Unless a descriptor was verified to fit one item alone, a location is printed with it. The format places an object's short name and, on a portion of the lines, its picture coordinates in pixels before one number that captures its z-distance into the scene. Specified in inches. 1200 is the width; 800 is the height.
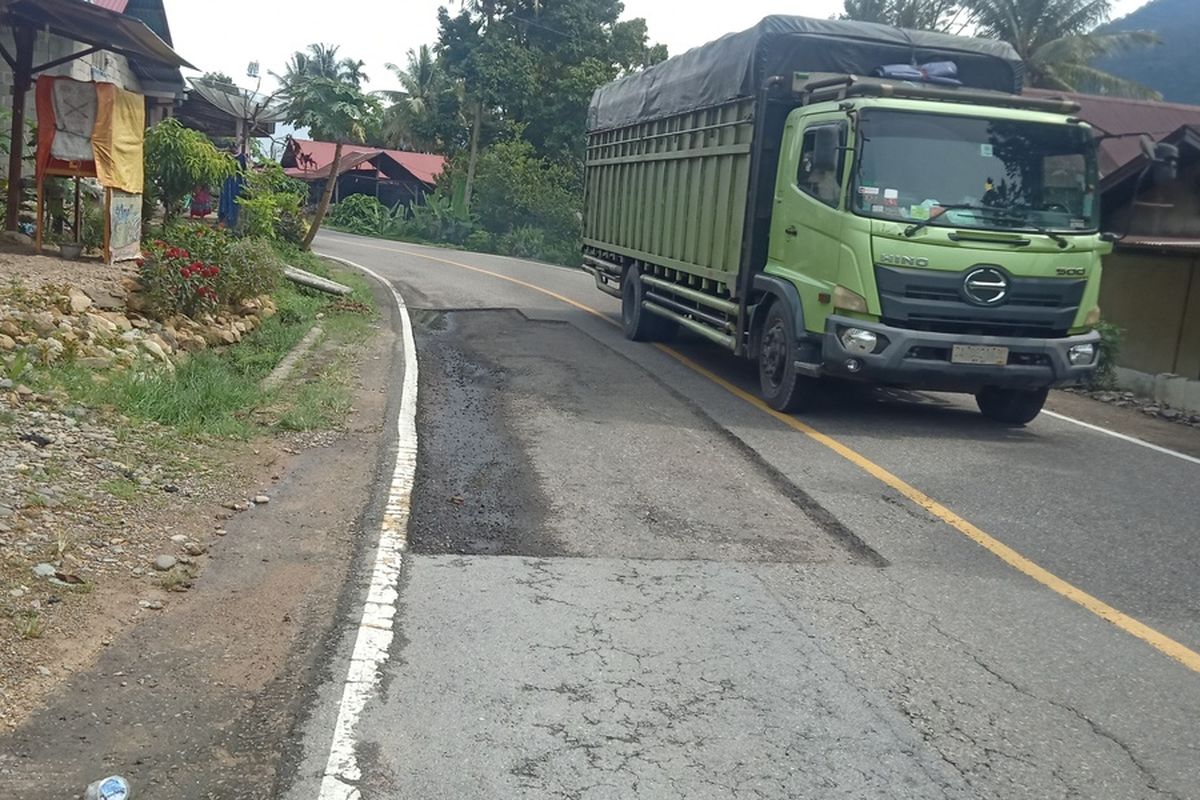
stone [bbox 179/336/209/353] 461.7
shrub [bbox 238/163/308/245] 832.3
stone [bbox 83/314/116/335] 408.5
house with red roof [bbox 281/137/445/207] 2158.0
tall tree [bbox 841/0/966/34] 1738.4
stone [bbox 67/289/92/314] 423.2
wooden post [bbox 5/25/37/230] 564.7
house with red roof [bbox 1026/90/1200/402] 588.7
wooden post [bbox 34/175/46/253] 542.0
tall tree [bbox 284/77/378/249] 980.6
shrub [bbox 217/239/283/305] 537.6
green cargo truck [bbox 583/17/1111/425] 372.5
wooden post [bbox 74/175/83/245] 569.6
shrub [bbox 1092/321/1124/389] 591.5
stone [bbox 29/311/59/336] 380.2
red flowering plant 482.0
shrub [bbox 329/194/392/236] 1830.7
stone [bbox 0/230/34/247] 584.1
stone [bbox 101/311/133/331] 430.6
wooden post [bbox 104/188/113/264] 554.9
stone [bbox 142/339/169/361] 412.5
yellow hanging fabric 542.6
